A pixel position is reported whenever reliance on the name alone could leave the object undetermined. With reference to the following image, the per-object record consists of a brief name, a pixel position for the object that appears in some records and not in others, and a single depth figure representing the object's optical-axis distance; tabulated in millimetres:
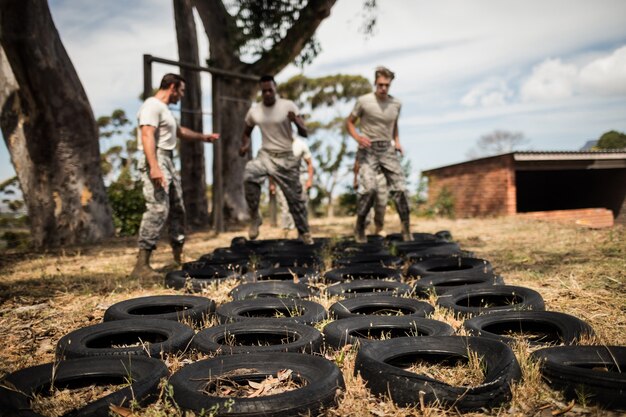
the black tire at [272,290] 4207
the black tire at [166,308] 3447
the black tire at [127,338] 2670
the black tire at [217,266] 5070
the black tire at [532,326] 2773
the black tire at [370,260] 5516
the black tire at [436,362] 1979
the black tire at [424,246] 5977
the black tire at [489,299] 3387
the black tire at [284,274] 4879
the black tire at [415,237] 7262
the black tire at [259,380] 1869
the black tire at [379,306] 3465
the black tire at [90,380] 1876
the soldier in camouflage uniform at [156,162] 5062
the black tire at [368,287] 4156
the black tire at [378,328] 2828
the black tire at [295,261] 5559
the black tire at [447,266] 4924
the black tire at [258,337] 2629
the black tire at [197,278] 4633
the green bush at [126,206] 11336
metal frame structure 10188
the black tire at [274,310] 3299
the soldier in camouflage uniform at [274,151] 6637
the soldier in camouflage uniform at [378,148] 6941
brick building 15625
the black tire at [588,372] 1955
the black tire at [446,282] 4142
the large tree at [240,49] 11031
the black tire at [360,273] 4852
